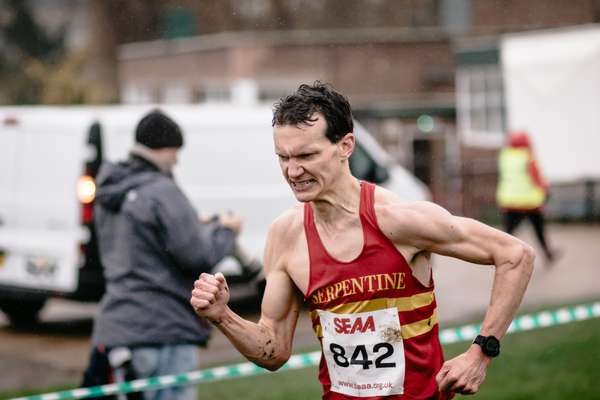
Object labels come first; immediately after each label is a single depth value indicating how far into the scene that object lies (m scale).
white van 21.31
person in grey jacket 11.39
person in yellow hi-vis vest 29.45
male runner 7.54
